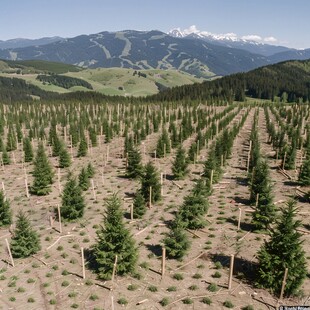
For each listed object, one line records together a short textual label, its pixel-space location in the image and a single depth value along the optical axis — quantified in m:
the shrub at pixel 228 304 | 21.55
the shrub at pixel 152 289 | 23.45
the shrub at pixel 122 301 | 22.09
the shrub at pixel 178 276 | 24.90
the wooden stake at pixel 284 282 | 21.22
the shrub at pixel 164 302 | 21.95
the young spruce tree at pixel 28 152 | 67.00
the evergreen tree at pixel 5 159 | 64.50
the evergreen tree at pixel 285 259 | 21.88
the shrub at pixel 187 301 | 22.04
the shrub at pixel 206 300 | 21.94
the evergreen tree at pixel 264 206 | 31.80
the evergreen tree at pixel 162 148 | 64.56
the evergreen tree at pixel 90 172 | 52.25
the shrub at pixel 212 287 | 23.30
